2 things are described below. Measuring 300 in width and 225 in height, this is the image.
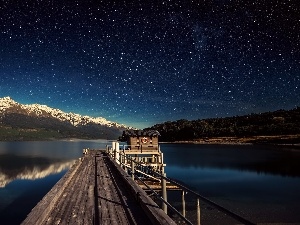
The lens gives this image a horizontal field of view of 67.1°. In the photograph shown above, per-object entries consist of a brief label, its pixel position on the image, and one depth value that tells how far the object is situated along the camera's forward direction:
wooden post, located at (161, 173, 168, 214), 8.51
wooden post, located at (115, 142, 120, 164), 25.18
